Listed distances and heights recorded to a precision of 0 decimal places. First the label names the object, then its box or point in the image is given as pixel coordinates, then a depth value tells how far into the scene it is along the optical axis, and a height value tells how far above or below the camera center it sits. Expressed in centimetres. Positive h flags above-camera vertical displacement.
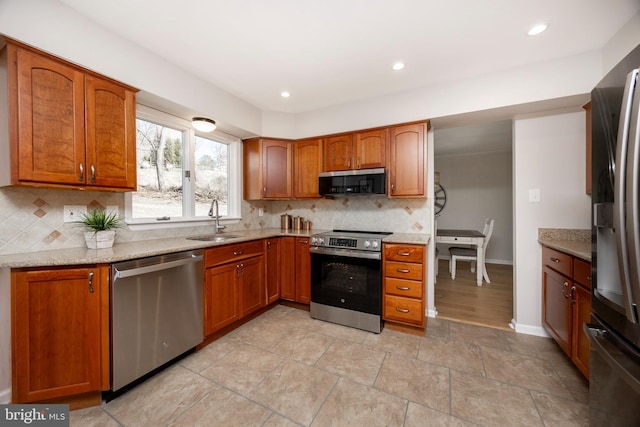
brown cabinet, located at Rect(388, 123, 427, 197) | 252 +55
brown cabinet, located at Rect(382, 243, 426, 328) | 227 -69
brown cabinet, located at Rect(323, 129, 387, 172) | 271 +73
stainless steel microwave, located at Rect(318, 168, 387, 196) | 263 +35
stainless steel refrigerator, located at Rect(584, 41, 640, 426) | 79 -14
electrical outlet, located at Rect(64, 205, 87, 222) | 178 +2
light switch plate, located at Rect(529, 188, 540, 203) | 234 +16
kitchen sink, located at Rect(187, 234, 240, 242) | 247 -26
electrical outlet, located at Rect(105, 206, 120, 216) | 200 +4
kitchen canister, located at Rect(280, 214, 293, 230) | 345 -12
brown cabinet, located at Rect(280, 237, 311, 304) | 280 -67
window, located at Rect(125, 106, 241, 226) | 229 +46
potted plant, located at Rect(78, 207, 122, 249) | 175 -11
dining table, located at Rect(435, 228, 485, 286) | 379 -46
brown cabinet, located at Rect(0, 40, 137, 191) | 138 +58
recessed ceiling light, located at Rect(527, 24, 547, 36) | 168 +129
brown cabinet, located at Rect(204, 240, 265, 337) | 211 -68
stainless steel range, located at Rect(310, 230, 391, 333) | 238 -70
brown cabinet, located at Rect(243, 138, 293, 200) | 316 +58
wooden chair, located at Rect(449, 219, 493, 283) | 395 -71
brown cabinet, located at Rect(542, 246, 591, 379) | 155 -67
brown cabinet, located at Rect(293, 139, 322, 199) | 309 +60
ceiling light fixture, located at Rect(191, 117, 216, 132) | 246 +92
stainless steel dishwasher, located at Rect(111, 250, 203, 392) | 152 -70
